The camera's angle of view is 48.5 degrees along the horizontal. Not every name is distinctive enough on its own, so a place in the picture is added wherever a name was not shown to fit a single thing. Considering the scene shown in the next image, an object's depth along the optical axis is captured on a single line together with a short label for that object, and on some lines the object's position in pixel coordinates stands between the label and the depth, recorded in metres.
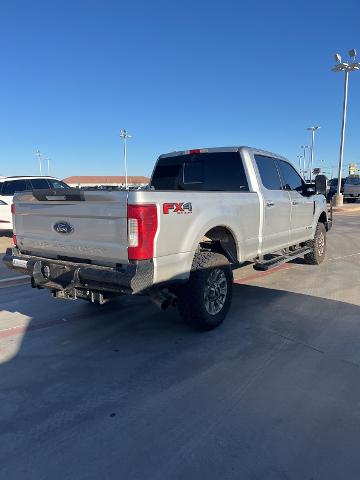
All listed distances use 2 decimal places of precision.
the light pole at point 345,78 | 24.35
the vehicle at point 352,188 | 31.05
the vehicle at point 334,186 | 32.78
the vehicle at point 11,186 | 11.41
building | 101.06
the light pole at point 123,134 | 53.81
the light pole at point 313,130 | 53.00
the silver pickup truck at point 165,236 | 3.63
